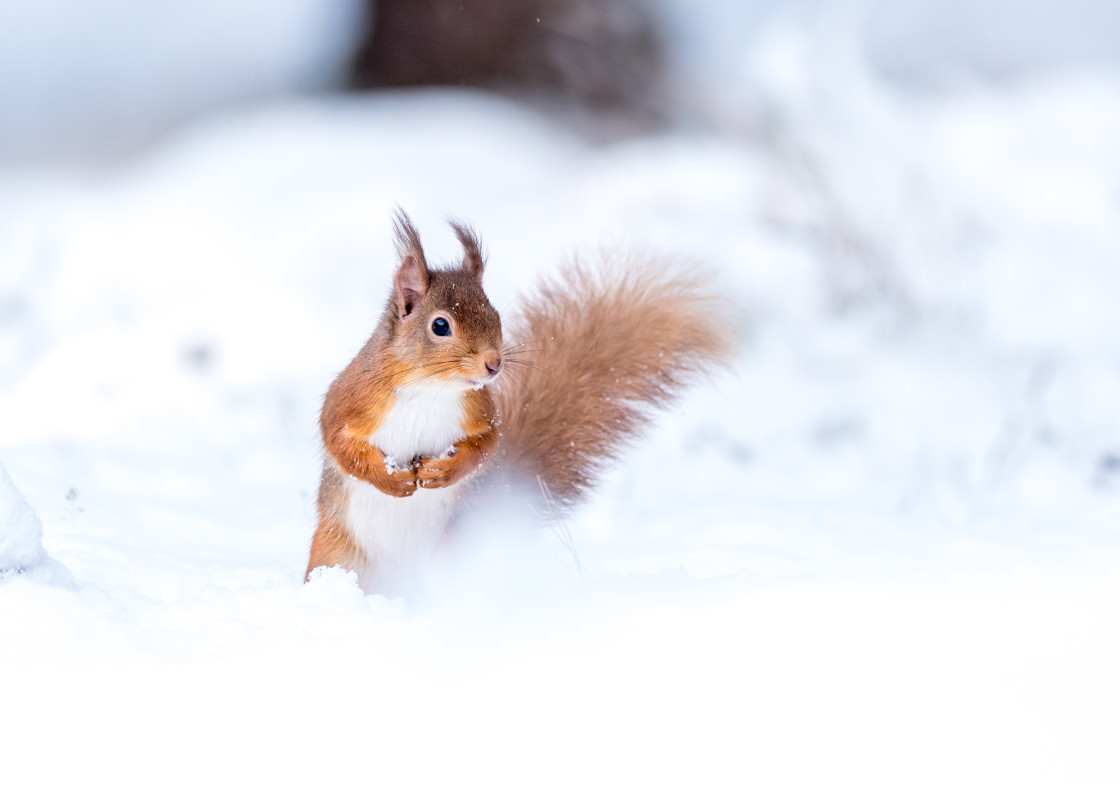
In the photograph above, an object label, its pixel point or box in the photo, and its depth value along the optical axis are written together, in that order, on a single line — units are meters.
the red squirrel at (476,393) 5.87
